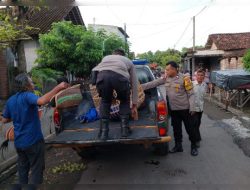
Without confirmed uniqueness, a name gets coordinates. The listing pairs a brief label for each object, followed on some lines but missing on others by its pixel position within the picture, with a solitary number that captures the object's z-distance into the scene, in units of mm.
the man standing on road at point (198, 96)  3843
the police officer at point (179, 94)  3513
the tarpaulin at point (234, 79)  6852
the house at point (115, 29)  26336
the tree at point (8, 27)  3267
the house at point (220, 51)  17132
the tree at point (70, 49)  6763
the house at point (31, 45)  8949
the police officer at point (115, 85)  2724
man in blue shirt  2265
